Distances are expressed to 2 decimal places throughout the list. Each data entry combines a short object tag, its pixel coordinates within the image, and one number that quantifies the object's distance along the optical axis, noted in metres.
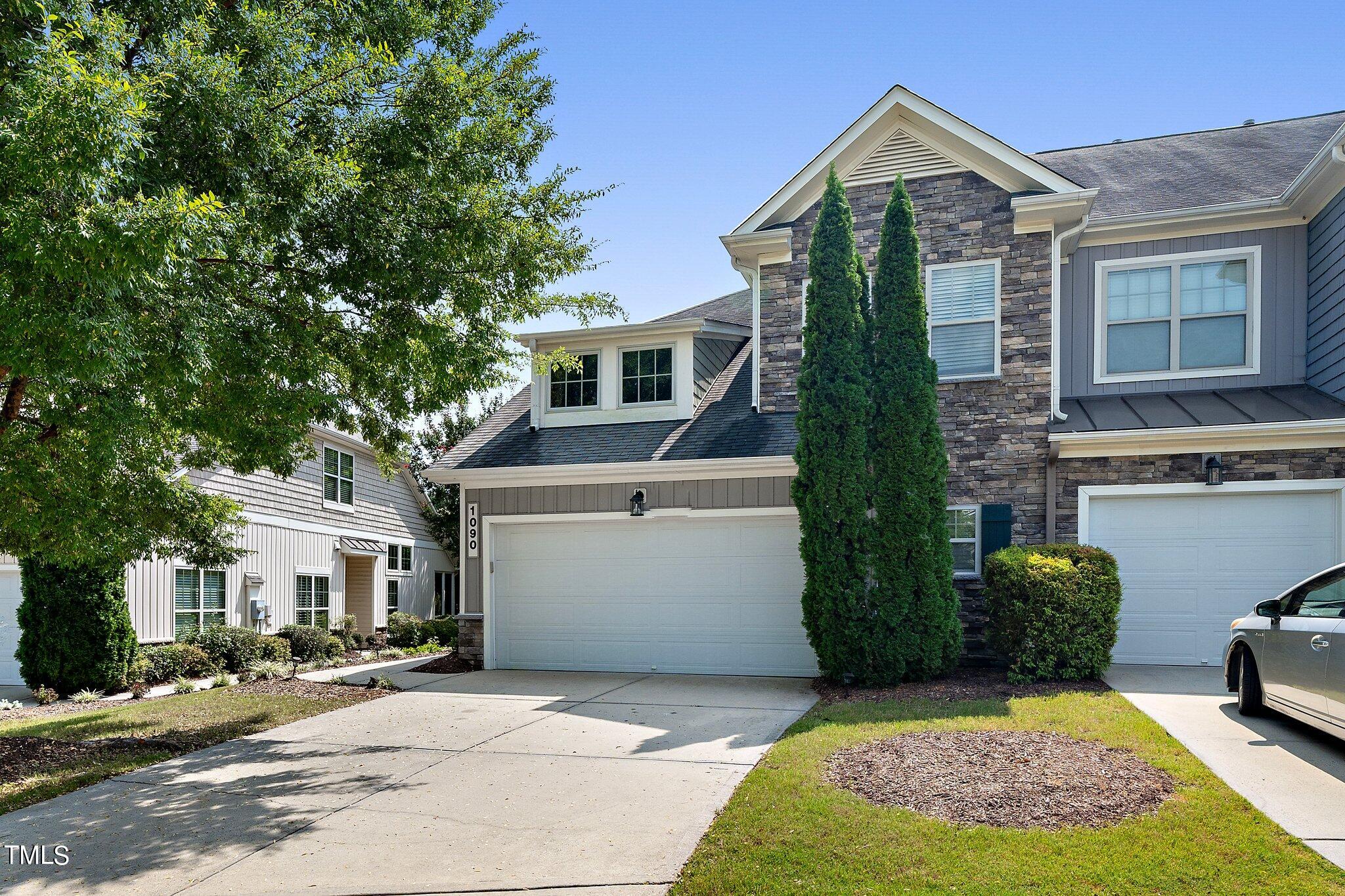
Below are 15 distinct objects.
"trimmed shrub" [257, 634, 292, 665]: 15.41
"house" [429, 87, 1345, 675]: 10.75
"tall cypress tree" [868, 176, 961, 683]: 9.88
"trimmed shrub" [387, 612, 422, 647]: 19.56
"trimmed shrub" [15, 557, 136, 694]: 12.23
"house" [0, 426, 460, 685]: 14.63
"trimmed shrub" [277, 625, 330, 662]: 16.61
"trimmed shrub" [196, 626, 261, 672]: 14.73
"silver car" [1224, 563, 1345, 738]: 6.10
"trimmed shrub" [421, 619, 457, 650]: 19.94
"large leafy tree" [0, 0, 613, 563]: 5.12
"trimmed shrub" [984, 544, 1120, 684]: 9.42
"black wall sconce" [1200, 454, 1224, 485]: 10.47
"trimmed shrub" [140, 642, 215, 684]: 13.47
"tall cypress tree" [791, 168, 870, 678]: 10.04
